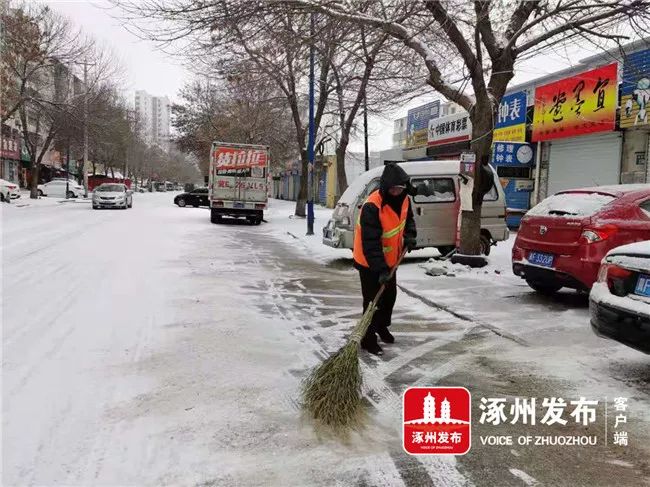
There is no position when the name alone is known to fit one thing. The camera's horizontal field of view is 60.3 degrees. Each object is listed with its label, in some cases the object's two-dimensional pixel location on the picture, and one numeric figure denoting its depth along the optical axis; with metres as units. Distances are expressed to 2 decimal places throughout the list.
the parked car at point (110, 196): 27.59
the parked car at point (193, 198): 34.16
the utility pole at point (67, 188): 38.68
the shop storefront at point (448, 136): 21.66
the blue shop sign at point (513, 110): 19.98
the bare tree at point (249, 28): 8.64
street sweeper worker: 4.90
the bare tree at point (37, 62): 26.97
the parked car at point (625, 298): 4.09
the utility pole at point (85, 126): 33.19
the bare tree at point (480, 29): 9.07
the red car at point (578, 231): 6.46
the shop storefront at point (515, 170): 19.47
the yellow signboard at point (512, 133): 20.07
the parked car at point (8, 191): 29.09
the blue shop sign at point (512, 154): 19.44
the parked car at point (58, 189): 39.75
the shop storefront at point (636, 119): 14.05
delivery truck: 21.41
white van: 11.17
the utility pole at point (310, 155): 16.73
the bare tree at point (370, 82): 12.87
